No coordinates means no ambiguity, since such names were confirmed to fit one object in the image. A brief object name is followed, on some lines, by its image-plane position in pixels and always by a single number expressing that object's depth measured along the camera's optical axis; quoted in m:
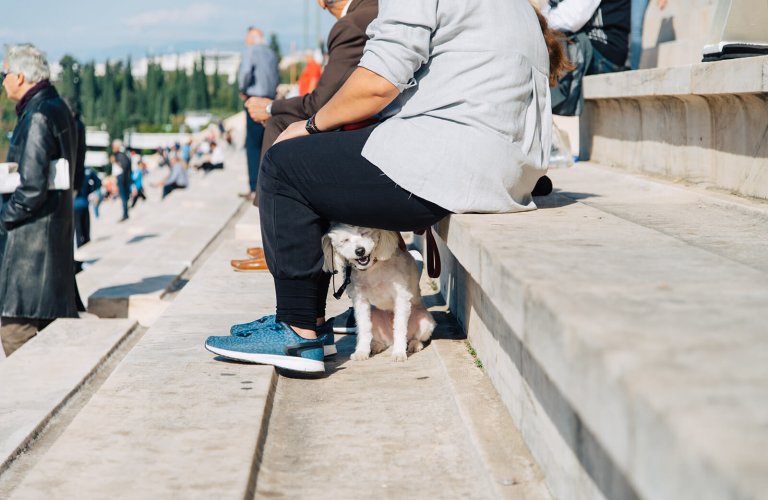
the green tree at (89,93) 123.62
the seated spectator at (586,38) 7.11
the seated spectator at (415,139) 3.51
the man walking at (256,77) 11.43
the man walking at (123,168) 23.94
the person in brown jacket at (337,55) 4.99
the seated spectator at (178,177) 28.86
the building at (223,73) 182.50
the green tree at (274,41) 135.62
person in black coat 6.07
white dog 3.96
